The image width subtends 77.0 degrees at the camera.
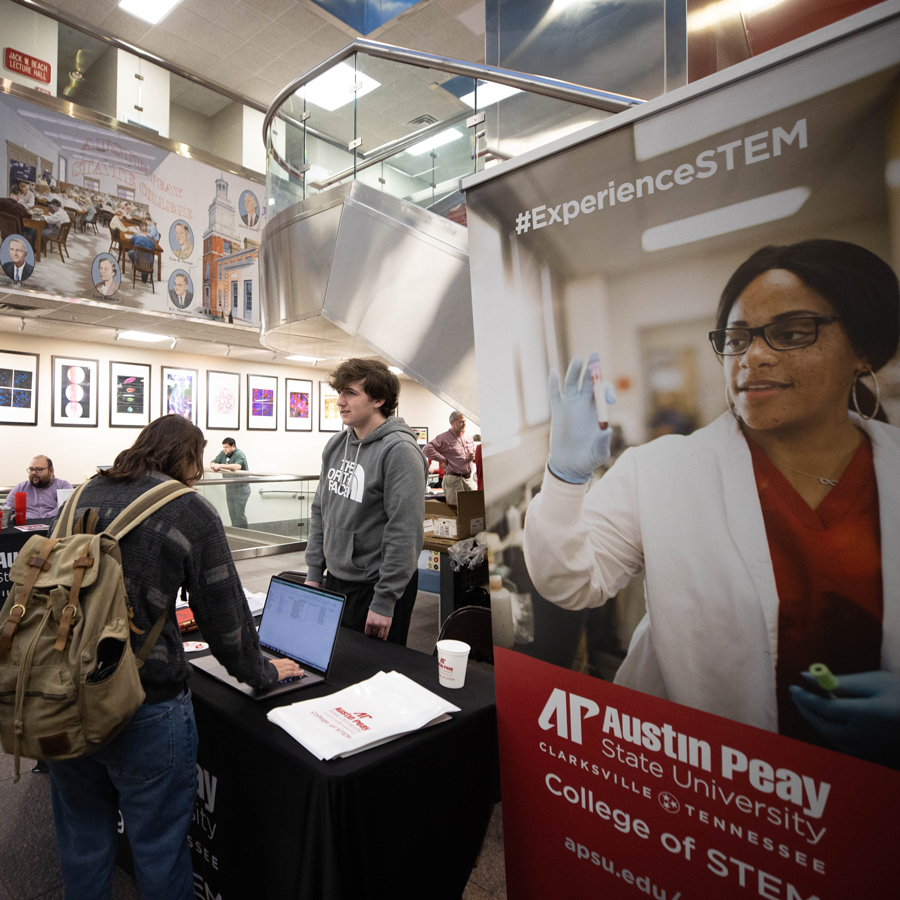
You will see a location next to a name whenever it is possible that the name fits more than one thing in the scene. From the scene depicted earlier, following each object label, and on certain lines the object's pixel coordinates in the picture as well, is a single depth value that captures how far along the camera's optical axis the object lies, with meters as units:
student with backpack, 1.18
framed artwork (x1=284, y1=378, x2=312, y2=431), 12.18
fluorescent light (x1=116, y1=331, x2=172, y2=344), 8.86
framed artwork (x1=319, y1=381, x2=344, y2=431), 12.80
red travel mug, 4.11
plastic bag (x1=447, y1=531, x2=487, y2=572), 3.80
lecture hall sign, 7.02
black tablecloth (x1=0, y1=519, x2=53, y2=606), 3.56
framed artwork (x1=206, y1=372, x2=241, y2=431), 10.80
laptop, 1.51
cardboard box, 4.00
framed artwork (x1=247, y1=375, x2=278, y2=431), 11.48
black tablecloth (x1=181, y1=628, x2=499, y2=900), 1.11
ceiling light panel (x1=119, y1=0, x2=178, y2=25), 6.91
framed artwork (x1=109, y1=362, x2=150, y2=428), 9.56
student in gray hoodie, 1.96
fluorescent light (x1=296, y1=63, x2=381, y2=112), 3.70
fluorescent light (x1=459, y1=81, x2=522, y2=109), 2.99
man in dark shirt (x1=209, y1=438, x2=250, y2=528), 6.93
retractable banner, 0.84
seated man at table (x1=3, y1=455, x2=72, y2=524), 5.00
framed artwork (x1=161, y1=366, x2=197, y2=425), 10.12
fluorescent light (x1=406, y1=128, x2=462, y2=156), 3.64
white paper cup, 1.48
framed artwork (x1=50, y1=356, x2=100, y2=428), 8.99
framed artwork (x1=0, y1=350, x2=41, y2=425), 8.43
